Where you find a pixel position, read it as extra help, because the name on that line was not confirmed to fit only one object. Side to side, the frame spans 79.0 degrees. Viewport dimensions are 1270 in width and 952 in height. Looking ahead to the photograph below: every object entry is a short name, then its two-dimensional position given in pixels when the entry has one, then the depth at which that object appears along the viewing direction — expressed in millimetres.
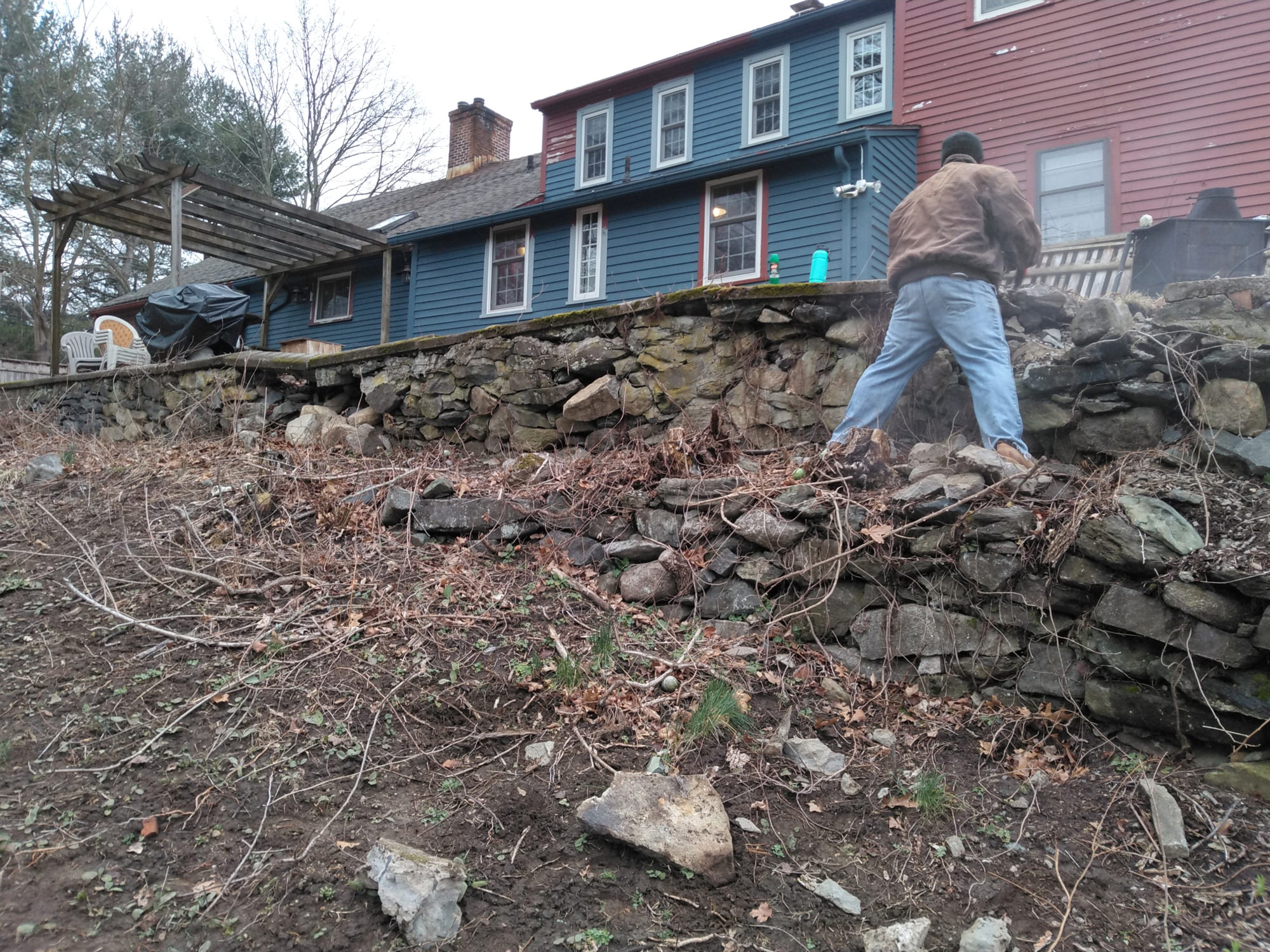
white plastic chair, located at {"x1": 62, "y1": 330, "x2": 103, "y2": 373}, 10031
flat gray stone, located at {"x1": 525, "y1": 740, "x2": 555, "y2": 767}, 2906
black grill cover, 9781
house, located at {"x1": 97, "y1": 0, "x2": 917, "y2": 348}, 10648
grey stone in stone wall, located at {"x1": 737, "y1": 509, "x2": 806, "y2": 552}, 3863
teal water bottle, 8773
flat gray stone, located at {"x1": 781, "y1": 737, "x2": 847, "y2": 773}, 2943
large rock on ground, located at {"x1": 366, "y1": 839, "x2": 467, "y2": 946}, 2158
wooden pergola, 9570
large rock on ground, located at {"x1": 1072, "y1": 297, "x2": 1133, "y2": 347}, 3893
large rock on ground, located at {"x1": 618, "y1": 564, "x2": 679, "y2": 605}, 4051
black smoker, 5211
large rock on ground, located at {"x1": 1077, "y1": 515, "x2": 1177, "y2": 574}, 2951
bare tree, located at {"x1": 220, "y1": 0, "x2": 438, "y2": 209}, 22047
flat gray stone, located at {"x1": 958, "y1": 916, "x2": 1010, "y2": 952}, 2156
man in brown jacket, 3896
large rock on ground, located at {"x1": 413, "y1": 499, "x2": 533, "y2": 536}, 4617
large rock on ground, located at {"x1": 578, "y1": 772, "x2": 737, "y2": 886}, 2406
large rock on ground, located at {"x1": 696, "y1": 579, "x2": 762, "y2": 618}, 3895
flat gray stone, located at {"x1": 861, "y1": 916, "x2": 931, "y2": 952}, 2156
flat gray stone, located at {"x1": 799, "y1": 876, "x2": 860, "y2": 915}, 2336
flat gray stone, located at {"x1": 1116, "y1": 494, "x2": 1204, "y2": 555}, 2941
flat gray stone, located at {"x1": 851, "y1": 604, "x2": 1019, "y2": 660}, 3297
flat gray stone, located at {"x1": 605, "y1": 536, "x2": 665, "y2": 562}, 4227
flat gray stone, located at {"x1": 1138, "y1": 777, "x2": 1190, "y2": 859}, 2461
